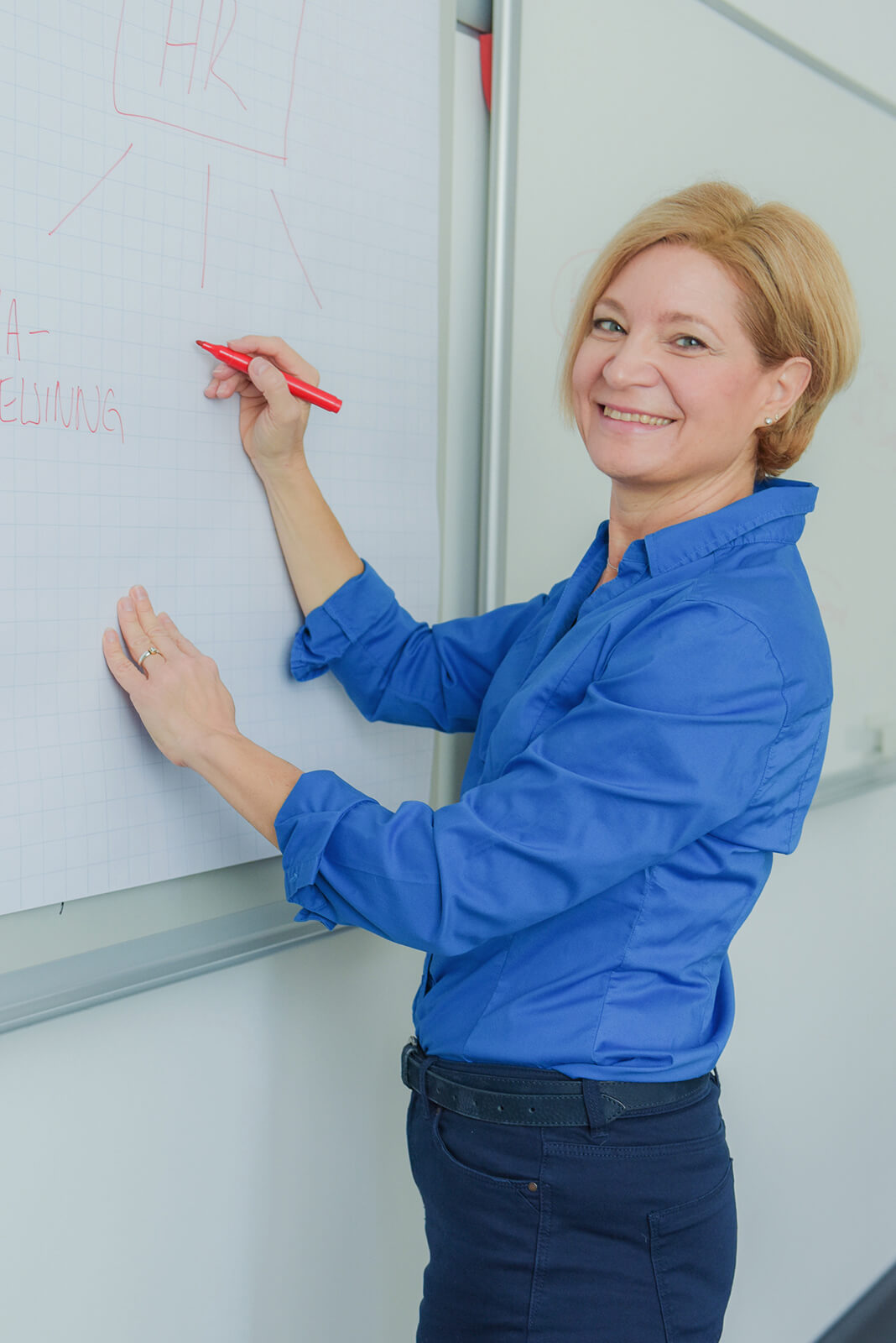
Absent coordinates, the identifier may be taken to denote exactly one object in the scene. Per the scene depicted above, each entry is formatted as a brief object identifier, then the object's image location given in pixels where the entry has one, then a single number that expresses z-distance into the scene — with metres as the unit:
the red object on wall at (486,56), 1.15
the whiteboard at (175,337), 0.81
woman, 0.80
